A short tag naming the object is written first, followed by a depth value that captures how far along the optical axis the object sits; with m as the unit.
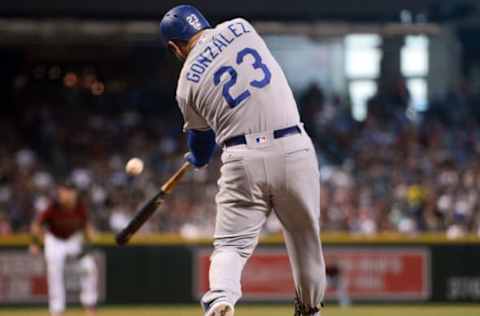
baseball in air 16.92
